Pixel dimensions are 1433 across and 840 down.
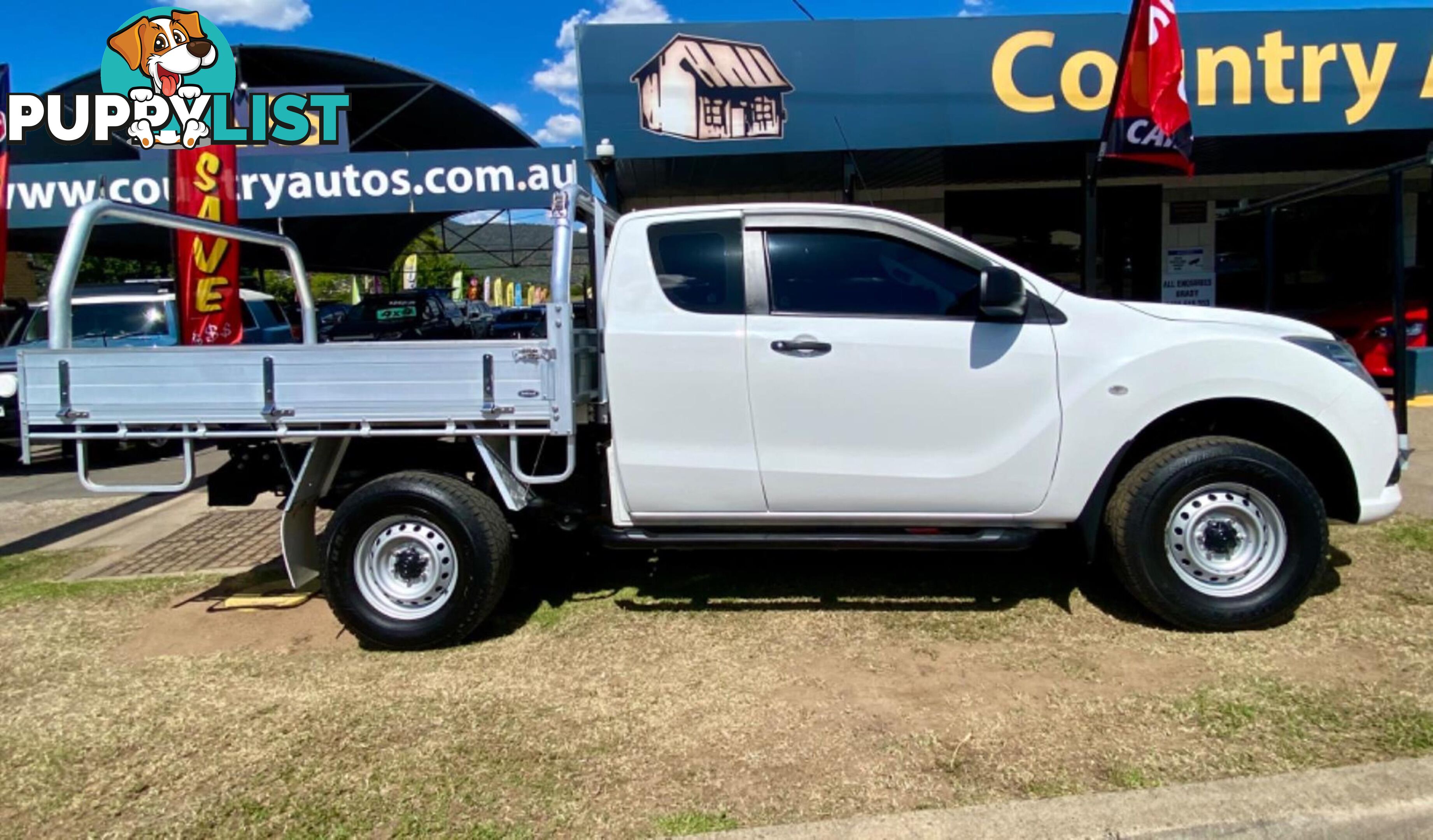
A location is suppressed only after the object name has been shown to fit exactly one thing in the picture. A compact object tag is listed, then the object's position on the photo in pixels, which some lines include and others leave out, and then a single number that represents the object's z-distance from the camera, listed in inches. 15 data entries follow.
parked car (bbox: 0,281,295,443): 438.0
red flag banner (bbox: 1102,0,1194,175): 297.4
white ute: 163.0
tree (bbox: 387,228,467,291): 1375.5
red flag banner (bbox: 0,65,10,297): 308.7
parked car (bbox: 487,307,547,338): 575.5
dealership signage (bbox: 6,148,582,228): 487.5
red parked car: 410.6
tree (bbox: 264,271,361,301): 1489.9
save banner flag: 287.7
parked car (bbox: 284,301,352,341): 713.7
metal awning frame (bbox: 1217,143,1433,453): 219.6
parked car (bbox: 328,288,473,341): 693.3
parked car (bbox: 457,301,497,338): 757.3
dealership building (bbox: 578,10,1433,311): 389.1
